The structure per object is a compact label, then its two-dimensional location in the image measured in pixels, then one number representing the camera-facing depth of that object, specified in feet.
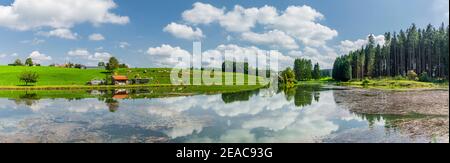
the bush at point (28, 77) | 215.31
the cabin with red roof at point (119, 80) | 237.78
